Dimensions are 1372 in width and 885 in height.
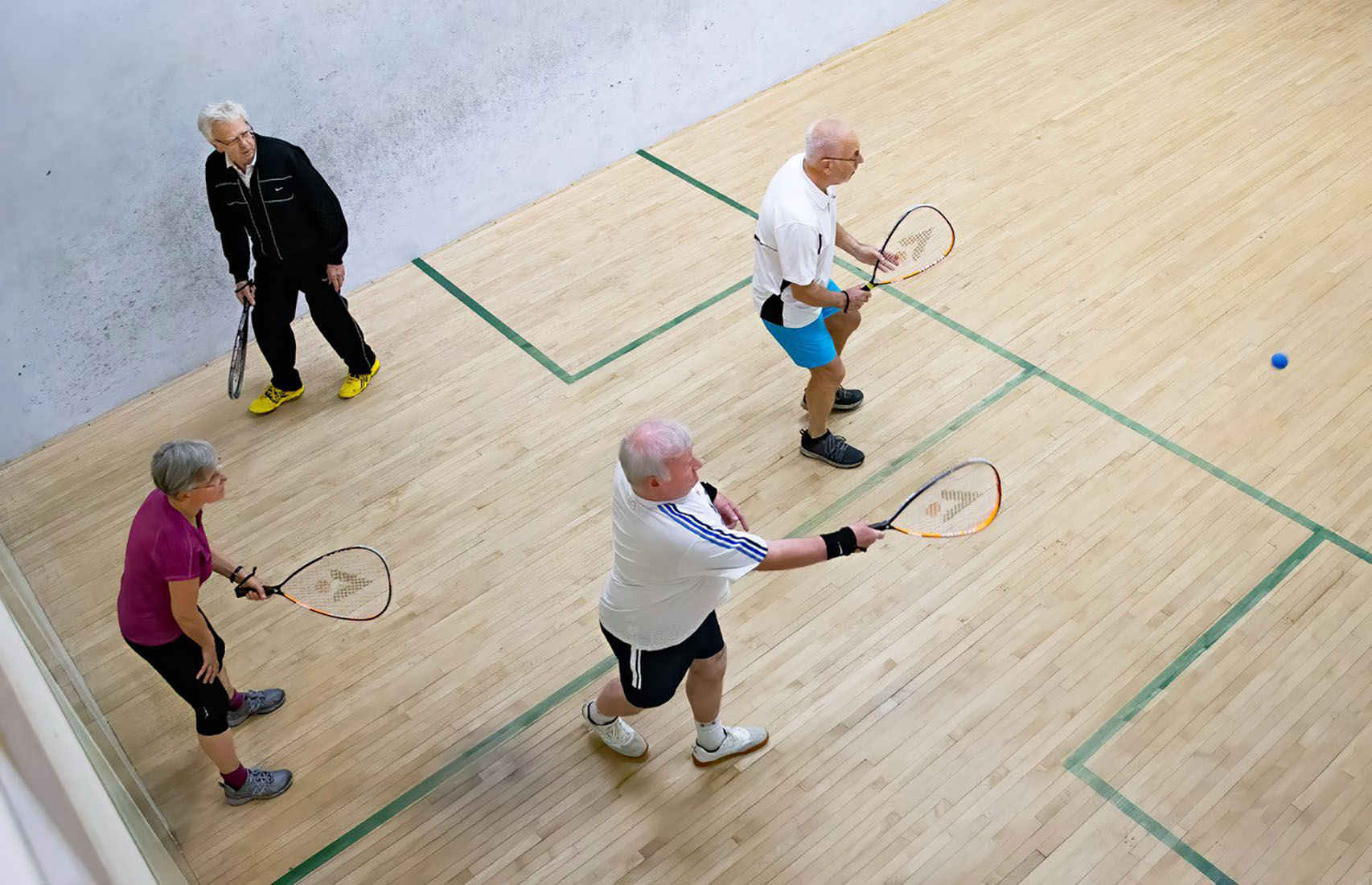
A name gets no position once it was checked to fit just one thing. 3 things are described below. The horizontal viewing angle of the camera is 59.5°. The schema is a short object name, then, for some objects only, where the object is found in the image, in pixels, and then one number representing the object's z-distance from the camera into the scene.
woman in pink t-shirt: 2.90
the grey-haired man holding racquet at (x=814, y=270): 3.84
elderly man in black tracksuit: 4.32
